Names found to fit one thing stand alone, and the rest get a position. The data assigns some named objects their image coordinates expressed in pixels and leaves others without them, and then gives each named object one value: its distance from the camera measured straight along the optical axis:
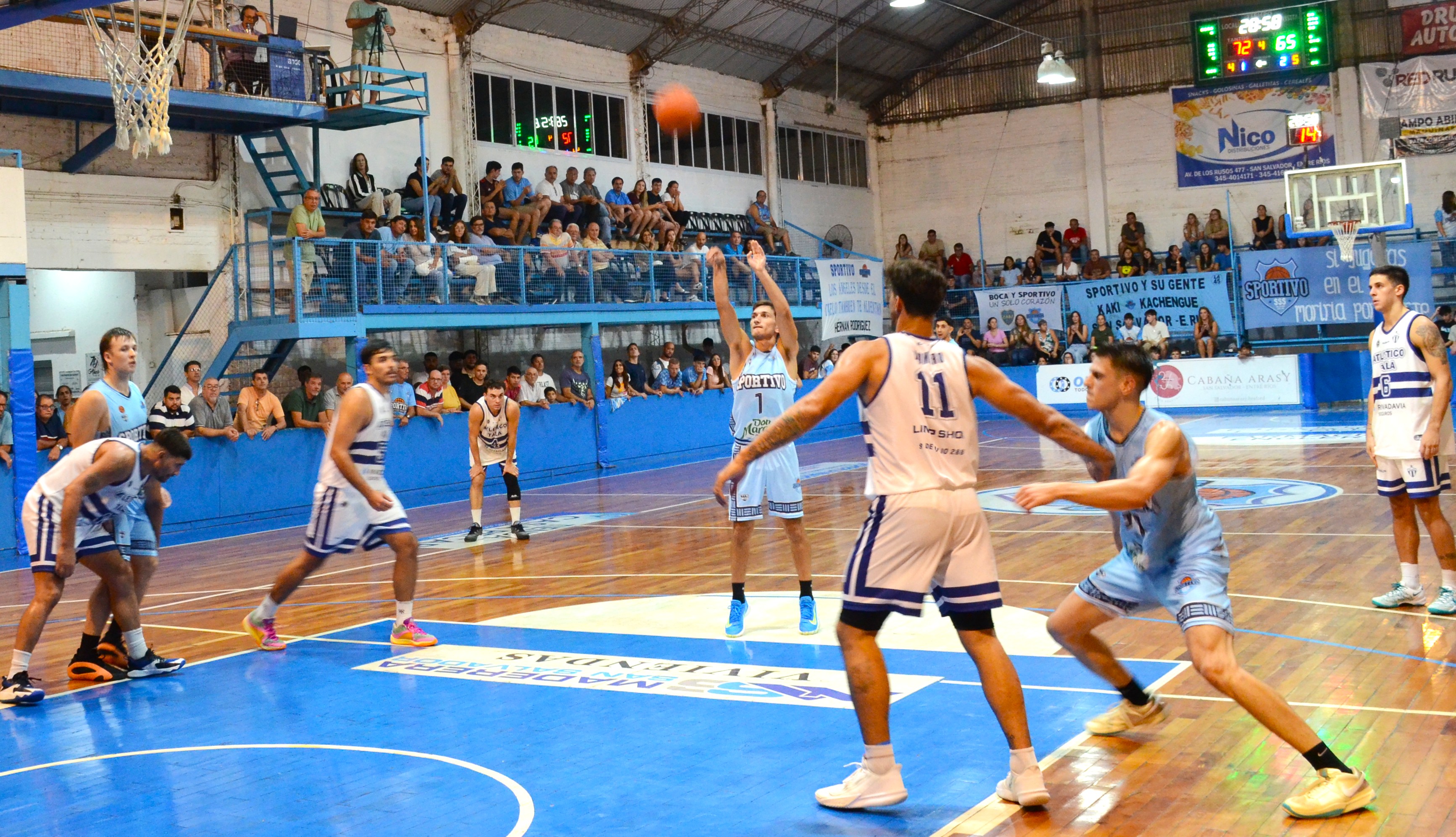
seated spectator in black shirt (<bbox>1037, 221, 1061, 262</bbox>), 31.22
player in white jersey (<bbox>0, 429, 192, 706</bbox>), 7.10
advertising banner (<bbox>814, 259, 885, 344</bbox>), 23.84
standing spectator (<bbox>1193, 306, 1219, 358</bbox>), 25.44
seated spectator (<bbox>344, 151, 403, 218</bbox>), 20.11
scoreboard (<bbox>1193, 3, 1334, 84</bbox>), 23.19
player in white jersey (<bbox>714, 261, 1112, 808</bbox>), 4.66
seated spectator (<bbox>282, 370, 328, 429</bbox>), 17.00
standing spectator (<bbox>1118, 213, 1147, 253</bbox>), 30.02
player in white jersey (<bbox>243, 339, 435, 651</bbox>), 7.88
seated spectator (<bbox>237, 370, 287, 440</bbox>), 16.14
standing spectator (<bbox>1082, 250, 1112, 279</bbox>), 29.62
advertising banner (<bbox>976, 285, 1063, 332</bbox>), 28.25
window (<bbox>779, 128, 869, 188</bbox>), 32.22
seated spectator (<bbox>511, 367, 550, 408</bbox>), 20.02
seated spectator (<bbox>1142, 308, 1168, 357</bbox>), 25.86
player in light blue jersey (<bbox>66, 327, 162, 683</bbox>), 7.60
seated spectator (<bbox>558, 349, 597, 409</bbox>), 20.72
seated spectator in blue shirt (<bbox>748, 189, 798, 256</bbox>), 28.61
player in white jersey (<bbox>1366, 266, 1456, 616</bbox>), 7.37
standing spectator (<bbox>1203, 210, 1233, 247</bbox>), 29.41
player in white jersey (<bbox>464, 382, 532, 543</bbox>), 13.27
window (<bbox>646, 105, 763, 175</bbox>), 27.97
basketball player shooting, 7.87
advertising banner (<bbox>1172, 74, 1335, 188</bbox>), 29.81
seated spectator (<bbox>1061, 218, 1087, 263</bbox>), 31.36
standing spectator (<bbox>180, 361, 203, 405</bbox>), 15.81
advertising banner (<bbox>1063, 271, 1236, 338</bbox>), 26.36
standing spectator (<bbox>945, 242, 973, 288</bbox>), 32.19
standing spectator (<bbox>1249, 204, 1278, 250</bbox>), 27.34
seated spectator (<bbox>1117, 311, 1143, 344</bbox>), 26.62
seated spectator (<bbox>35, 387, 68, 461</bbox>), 14.77
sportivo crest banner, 24.61
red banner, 27.88
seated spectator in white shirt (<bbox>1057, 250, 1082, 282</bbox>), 29.73
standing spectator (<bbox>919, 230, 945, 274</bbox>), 32.25
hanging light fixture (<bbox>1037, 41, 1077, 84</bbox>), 23.55
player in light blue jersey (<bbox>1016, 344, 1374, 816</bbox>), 4.46
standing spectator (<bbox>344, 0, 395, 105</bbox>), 19.17
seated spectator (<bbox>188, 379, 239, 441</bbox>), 15.67
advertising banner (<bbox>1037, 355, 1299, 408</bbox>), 24.27
